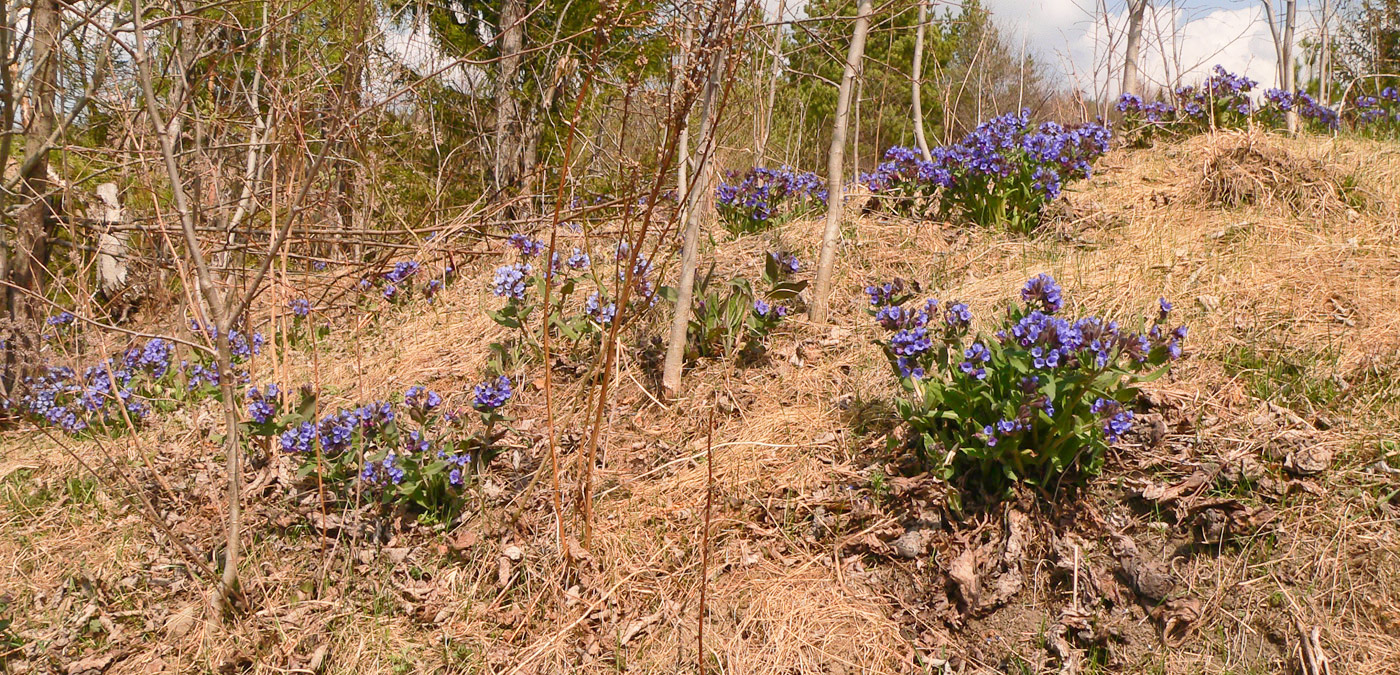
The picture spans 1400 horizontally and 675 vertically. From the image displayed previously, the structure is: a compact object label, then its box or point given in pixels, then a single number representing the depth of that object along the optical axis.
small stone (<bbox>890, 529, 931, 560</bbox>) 2.51
